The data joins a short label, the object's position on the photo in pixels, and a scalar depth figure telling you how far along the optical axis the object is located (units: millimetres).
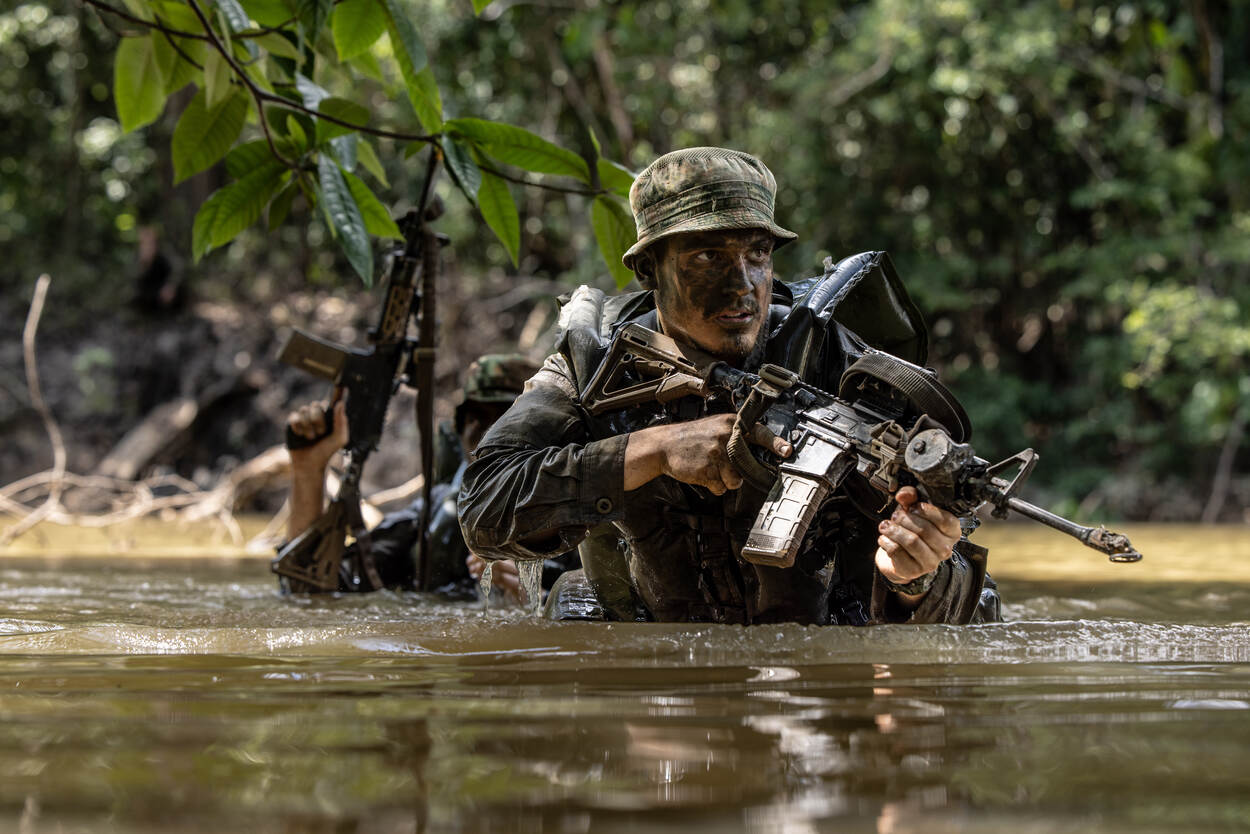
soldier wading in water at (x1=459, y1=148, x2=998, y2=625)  3055
